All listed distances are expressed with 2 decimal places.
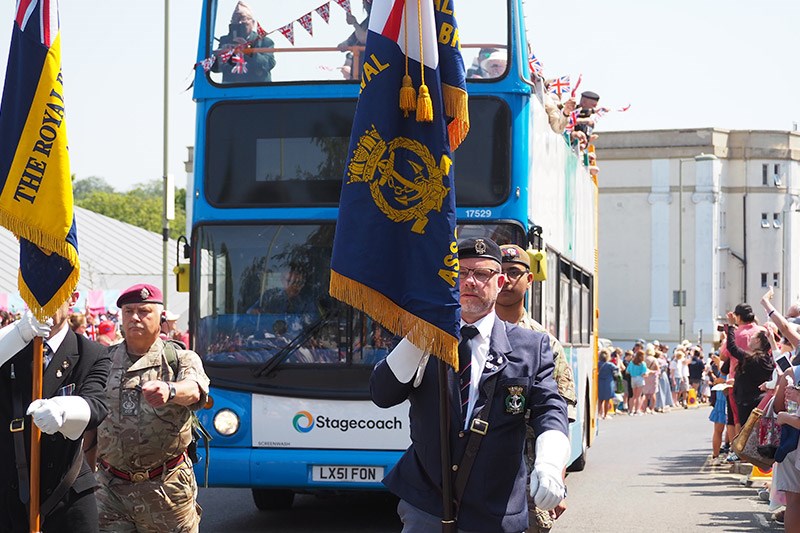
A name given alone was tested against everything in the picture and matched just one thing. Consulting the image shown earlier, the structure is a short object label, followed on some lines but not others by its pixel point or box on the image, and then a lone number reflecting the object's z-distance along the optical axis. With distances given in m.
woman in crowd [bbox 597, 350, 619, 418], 30.02
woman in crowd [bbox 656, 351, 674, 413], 36.97
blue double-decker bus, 10.68
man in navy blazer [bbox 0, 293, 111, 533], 6.55
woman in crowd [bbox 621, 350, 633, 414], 34.47
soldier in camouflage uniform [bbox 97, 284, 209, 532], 7.23
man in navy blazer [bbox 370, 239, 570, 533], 5.02
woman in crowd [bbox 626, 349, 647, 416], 33.31
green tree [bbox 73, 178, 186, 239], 122.69
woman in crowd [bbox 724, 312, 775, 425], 14.60
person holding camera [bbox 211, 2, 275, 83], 11.10
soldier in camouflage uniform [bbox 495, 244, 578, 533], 7.09
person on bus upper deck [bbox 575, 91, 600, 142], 15.86
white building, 66.69
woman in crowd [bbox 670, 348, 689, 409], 39.75
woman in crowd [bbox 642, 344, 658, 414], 34.91
